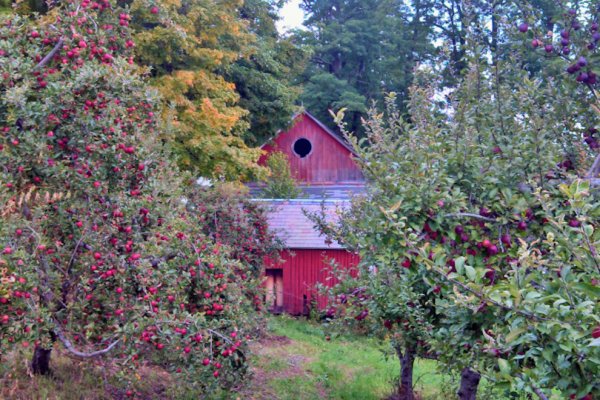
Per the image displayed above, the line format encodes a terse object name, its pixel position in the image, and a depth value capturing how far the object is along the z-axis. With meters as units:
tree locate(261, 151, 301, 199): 20.44
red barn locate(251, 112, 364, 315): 14.93
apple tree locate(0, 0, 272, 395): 4.35
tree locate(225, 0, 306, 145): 18.86
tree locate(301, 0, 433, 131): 28.56
